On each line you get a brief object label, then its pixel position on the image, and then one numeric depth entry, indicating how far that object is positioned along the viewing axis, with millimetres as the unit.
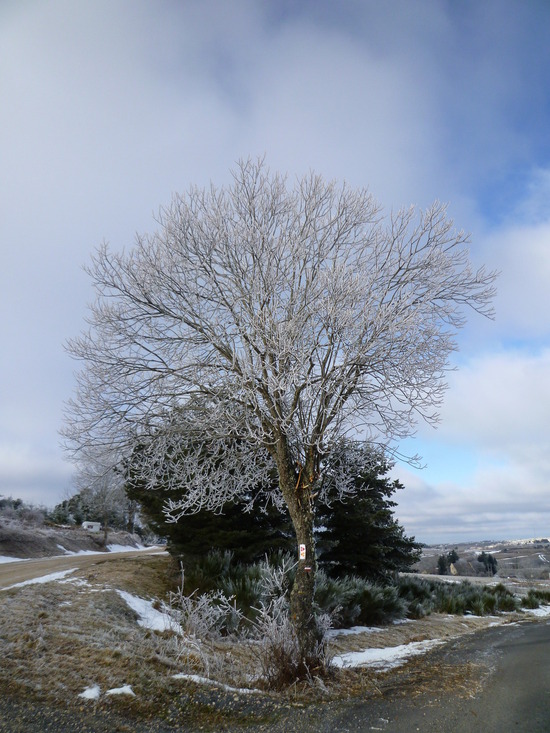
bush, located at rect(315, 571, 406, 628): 10047
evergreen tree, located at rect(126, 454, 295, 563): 11820
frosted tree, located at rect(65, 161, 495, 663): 7043
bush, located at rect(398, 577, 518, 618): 14549
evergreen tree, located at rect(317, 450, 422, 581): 14562
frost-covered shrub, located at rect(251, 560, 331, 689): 5754
